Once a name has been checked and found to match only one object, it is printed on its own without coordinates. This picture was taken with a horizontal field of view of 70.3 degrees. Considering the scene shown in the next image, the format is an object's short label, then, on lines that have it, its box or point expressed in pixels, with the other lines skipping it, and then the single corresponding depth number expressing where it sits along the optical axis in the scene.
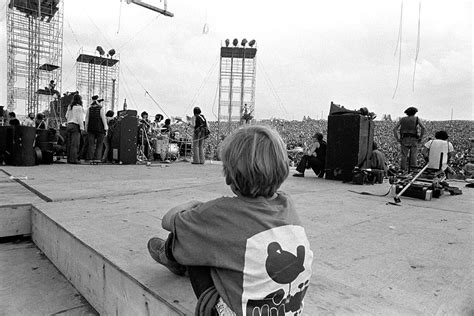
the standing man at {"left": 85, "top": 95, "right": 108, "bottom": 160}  8.73
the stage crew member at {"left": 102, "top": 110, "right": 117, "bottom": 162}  10.02
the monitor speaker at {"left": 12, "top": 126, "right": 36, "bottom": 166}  7.58
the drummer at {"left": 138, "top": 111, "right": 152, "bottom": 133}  11.04
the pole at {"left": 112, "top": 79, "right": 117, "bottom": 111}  27.13
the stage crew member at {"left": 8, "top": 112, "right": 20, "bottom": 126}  8.02
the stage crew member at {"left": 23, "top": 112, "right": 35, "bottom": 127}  11.68
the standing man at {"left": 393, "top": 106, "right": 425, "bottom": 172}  7.48
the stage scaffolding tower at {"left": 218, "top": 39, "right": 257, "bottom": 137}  25.72
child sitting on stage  1.15
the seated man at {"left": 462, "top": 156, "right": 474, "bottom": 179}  8.87
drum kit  11.30
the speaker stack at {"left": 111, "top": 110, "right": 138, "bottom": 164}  9.58
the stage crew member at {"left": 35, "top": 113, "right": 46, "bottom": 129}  9.98
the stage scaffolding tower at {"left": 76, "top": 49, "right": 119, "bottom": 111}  28.70
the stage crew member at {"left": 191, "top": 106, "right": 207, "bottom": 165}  10.38
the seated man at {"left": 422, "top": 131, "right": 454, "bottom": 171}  5.47
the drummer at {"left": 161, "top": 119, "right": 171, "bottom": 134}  12.27
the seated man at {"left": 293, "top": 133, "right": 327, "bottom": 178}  7.48
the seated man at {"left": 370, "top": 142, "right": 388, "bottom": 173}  7.15
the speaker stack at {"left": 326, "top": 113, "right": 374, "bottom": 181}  6.67
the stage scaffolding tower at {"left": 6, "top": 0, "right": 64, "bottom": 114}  21.05
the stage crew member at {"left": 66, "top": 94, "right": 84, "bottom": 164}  8.44
